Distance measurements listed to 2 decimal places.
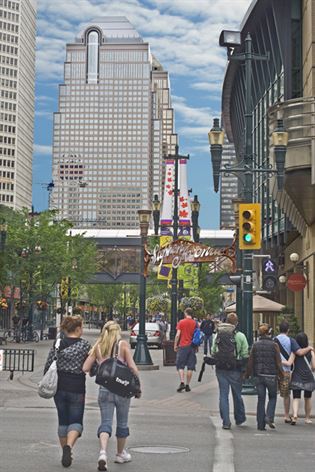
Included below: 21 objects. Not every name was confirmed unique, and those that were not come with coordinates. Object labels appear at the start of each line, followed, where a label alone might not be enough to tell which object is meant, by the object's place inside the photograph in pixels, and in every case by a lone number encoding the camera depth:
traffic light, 17.73
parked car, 41.16
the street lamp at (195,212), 33.91
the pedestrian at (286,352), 13.24
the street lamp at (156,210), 32.67
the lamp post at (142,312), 25.14
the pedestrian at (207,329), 34.19
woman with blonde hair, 8.96
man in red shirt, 18.28
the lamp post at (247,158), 17.78
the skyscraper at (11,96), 187.25
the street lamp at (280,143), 18.59
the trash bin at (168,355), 26.68
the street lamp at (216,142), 18.70
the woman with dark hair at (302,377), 13.39
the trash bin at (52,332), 52.49
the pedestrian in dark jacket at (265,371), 12.38
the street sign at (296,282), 32.53
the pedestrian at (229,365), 12.34
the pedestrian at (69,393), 8.77
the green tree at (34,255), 47.19
